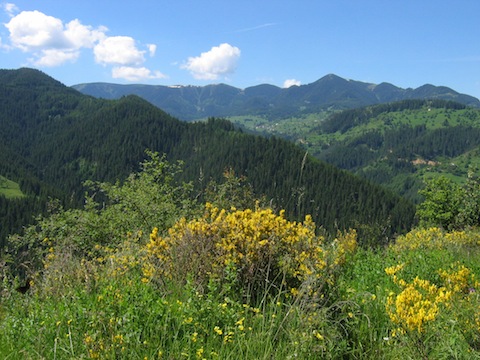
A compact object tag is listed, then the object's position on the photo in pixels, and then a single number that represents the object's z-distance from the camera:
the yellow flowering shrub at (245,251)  4.21
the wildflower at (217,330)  3.22
